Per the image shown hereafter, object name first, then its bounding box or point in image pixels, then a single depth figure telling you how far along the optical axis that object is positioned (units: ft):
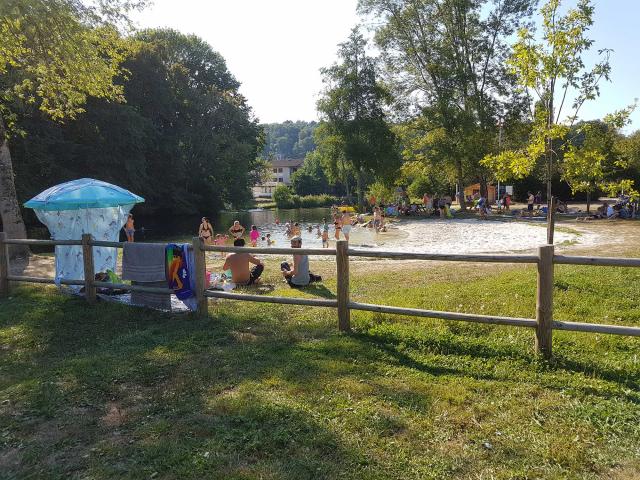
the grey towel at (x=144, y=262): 26.00
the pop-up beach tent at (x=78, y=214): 32.68
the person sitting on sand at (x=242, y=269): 34.88
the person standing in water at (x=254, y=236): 67.26
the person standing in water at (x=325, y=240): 68.98
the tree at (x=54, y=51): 38.68
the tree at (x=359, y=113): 131.23
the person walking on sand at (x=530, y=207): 103.65
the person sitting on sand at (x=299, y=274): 33.88
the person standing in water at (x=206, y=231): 60.34
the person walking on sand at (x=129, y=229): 67.97
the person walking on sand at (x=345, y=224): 71.22
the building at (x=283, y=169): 443.32
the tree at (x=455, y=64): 113.60
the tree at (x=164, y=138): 107.65
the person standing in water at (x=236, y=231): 51.61
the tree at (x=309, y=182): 297.94
